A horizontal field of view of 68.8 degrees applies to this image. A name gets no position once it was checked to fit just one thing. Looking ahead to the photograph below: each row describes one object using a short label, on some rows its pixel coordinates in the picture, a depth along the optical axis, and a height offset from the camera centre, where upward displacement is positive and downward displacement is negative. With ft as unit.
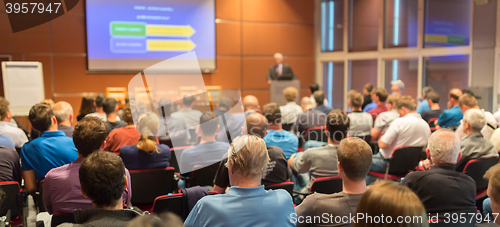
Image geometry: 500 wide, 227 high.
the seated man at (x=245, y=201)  5.29 -1.79
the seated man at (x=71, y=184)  6.95 -1.93
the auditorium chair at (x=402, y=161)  12.71 -2.87
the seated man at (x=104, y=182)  5.06 -1.39
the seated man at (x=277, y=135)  12.04 -1.83
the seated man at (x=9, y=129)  12.07 -1.55
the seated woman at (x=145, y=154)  10.19 -2.06
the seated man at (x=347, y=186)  5.88 -1.86
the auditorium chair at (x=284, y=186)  8.55 -2.49
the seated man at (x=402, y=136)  13.51 -2.12
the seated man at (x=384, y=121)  15.98 -1.84
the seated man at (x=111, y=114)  14.46 -1.31
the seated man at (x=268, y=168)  8.34 -2.12
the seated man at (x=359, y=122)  15.42 -1.82
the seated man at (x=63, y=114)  12.75 -1.12
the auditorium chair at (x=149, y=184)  9.73 -2.81
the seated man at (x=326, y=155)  9.84 -2.06
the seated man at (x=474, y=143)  10.80 -1.93
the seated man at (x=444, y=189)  6.73 -2.06
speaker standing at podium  28.68 +0.80
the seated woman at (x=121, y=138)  11.86 -1.82
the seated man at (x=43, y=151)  9.21 -1.74
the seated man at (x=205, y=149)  9.70 -1.84
